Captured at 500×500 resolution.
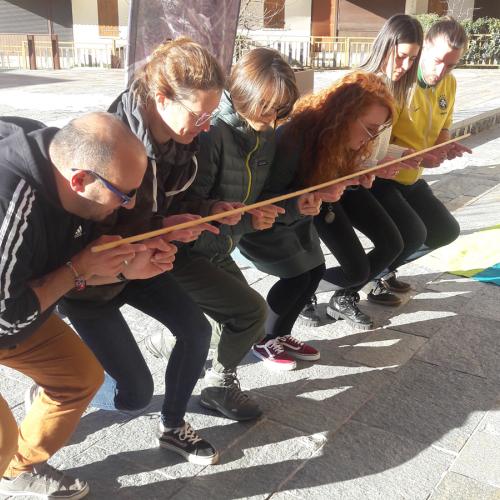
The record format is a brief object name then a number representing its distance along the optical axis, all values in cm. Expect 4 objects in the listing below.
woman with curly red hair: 304
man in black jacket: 186
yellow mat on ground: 460
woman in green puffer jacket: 261
